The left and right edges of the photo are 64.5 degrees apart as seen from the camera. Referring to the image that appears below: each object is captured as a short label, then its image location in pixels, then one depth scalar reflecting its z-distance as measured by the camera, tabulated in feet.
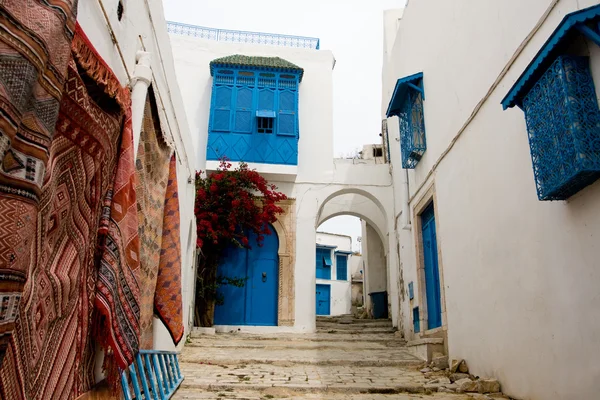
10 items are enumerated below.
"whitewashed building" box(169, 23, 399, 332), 33.65
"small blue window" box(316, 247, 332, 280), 77.02
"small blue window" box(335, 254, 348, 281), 79.77
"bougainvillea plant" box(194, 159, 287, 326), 31.37
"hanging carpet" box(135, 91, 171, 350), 11.15
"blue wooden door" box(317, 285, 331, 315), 73.72
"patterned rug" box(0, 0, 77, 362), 4.45
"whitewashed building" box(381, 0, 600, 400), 9.96
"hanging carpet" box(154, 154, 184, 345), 12.12
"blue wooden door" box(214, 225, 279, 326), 33.68
